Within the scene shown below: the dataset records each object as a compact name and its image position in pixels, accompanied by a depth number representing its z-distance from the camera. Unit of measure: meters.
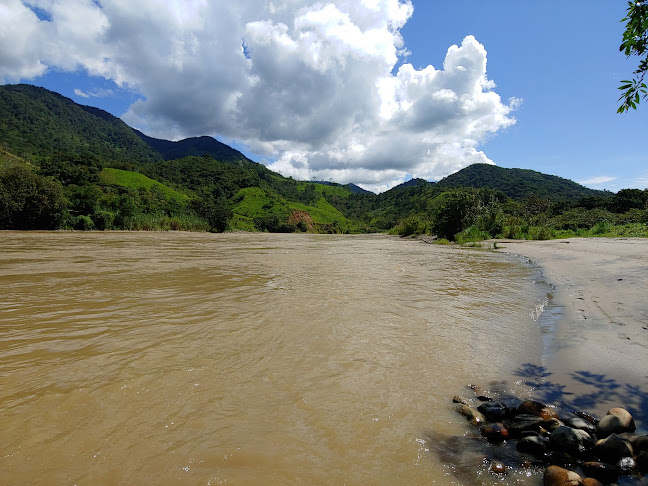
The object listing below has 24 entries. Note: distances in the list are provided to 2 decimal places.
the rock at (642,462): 2.56
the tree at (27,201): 43.56
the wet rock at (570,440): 2.82
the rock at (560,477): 2.39
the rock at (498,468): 2.63
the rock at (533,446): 2.86
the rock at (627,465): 2.54
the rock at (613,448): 2.69
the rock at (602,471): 2.46
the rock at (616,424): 3.04
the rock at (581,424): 3.11
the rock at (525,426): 3.13
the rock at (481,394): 3.90
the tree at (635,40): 3.37
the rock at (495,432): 3.10
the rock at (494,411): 3.47
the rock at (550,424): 3.14
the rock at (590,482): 2.36
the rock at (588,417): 3.31
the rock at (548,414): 3.34
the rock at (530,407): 3.46
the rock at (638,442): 2.73
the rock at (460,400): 3.81
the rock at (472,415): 3.40
